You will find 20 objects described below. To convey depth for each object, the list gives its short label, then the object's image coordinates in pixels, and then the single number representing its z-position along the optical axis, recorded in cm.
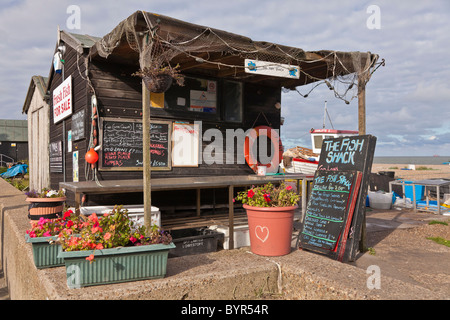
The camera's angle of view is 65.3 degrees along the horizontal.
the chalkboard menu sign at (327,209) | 480
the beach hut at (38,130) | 999
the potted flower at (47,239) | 358
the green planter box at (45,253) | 358
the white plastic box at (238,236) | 510
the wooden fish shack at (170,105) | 467
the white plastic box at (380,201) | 1141
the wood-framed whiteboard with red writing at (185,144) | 699
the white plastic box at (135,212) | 466
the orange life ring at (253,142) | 787
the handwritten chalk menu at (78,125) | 655
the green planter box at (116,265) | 296
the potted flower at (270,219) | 433
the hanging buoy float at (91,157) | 594
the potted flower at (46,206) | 456
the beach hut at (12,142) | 2936
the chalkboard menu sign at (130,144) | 623
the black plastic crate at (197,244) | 477
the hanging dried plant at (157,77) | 389
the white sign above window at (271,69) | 537
